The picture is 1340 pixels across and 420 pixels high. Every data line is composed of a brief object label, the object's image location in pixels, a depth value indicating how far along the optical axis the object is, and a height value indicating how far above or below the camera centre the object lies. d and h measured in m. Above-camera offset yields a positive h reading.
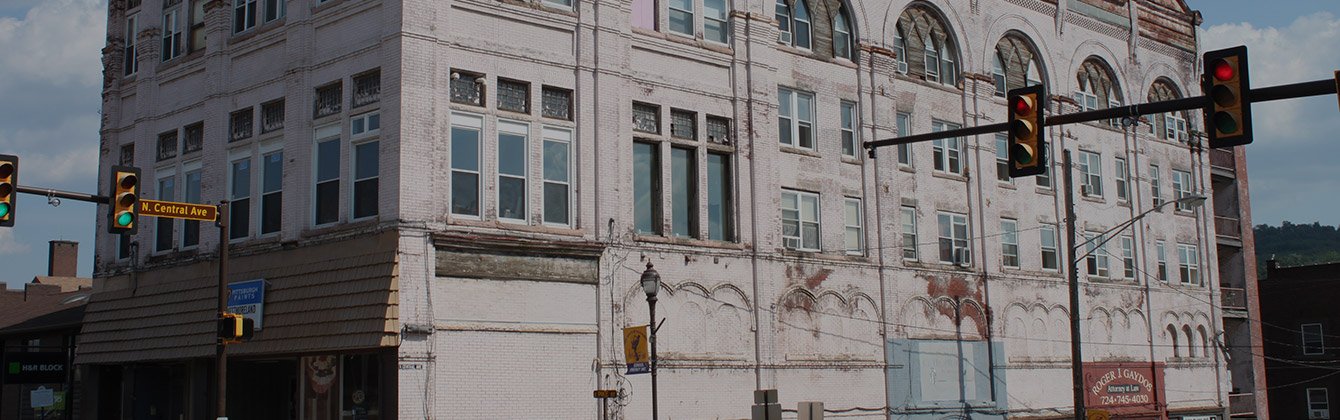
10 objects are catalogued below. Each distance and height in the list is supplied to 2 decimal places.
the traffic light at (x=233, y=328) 23.12 +1.40
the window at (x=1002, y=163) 41.94 +7.24
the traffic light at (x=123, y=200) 21.52 +3.36
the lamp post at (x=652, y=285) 25.78 +2.25
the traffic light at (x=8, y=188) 20.53 +3.42
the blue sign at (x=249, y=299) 28.16 +2.31
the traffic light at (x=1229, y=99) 16.70 +3.63
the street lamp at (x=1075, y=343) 31.59 +1.26
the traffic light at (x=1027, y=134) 19.36 +3.77
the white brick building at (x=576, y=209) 26.69 +4.49
